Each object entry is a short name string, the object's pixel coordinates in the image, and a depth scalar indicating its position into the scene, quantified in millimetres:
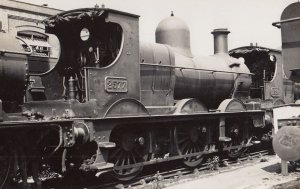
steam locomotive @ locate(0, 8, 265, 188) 6785
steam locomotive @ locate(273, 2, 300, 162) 5816
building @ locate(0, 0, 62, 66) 21719
